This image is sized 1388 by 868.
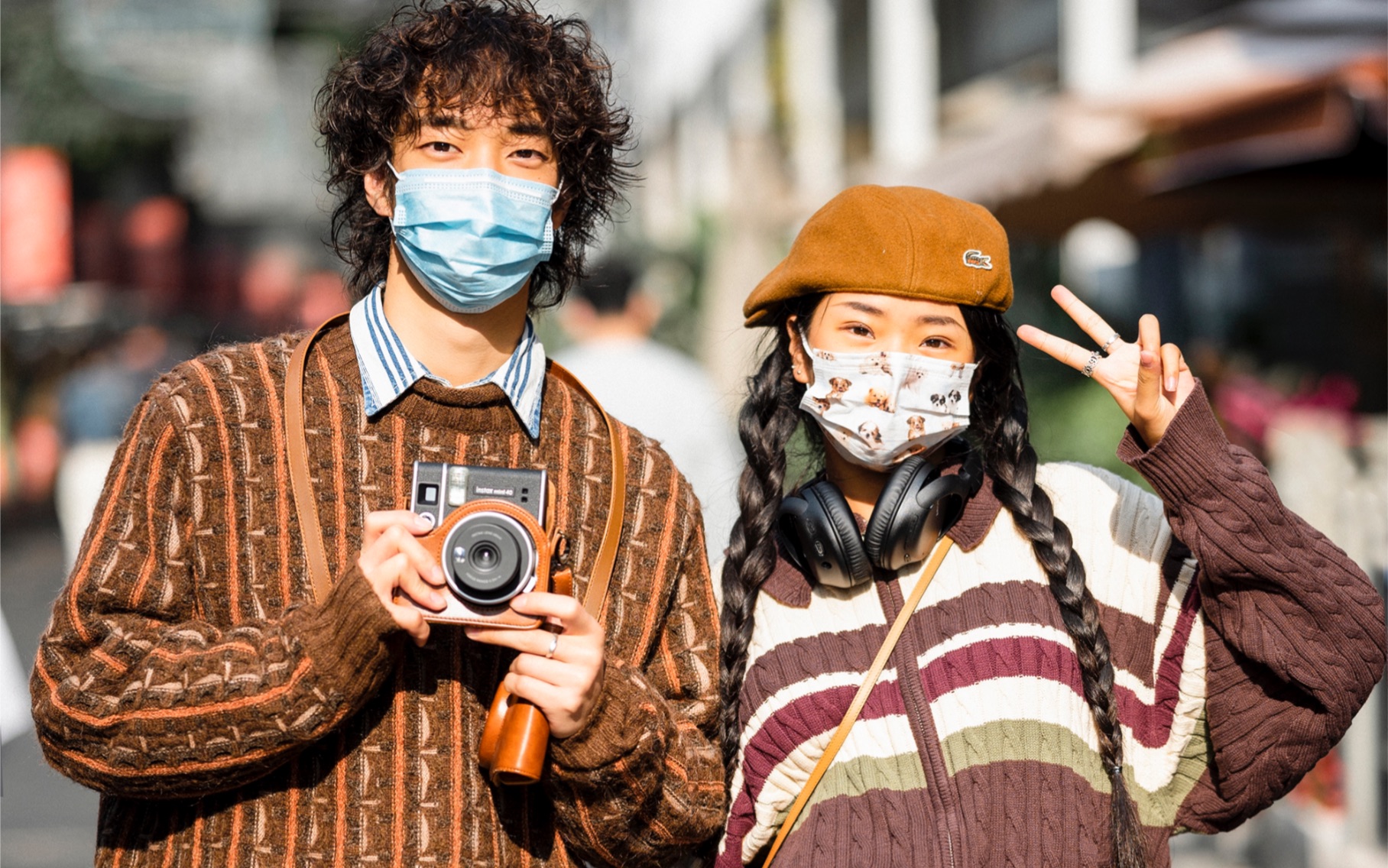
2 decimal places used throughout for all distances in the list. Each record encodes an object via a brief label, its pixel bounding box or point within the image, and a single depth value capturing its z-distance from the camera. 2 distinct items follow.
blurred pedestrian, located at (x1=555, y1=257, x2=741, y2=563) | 5.51
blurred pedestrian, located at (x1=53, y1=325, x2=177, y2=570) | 8.35
